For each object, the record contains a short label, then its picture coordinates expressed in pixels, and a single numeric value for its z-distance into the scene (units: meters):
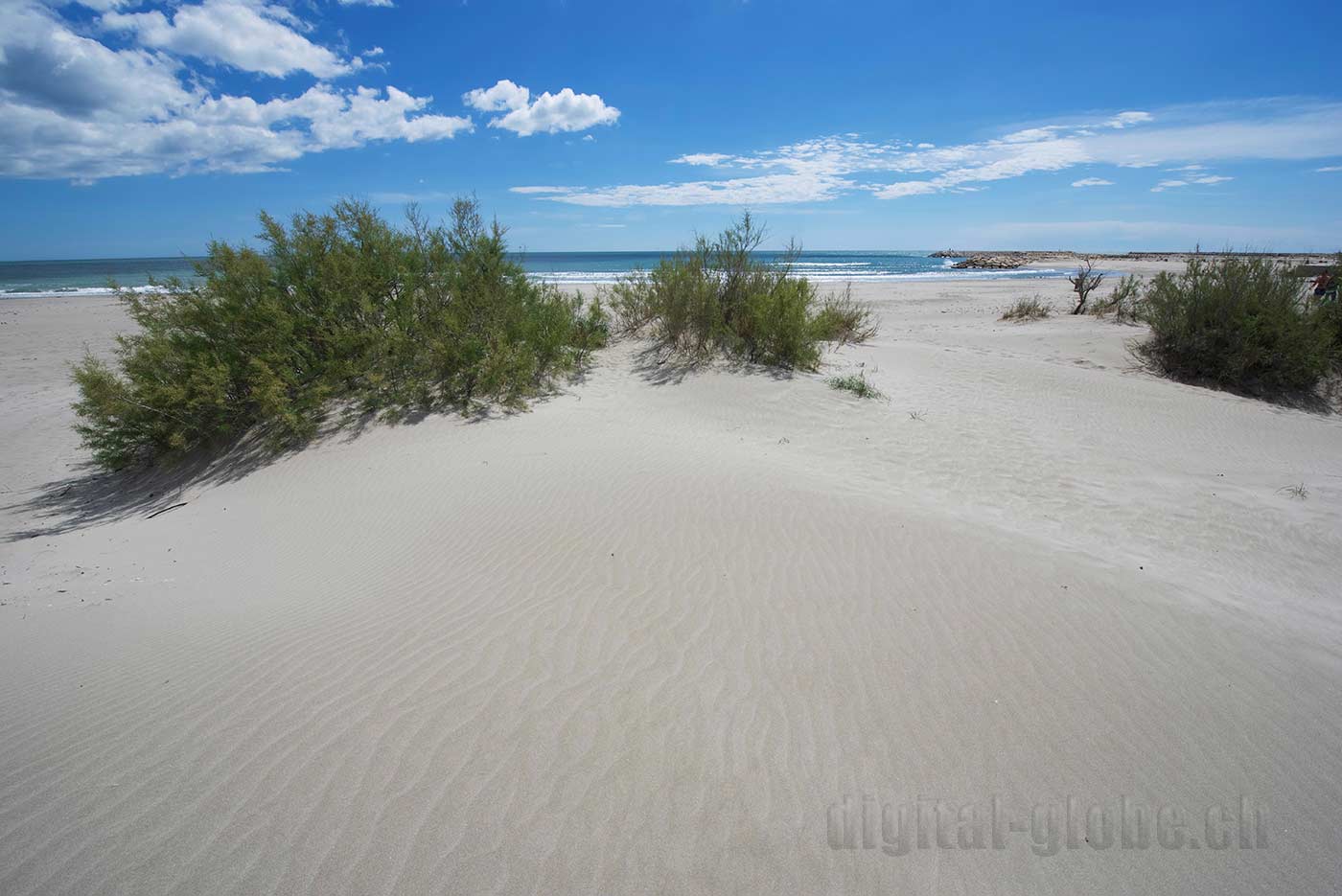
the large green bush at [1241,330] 11.01
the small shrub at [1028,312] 18.95
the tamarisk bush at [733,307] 10.62
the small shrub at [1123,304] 16.79
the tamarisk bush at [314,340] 7.69
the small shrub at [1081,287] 19.53
